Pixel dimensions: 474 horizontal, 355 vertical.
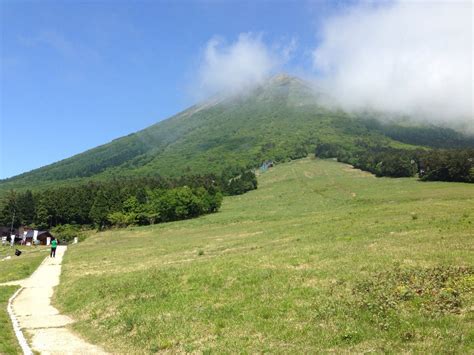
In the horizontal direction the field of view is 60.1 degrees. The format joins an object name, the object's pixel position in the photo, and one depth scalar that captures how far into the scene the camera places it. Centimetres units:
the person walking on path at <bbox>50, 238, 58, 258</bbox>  5313
